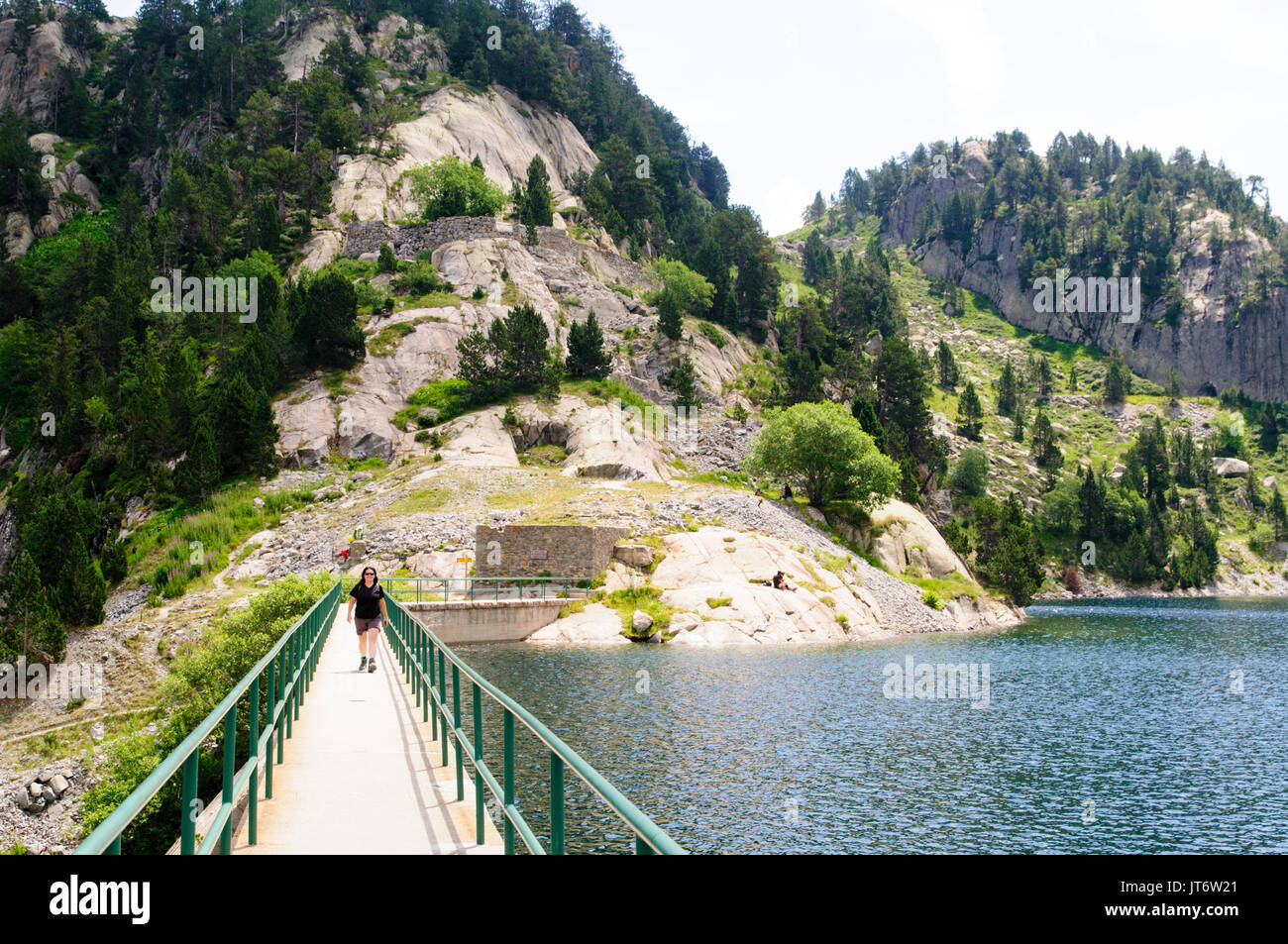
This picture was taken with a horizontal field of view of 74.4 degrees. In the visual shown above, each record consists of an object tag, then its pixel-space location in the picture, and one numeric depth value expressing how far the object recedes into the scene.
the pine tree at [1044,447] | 143.75
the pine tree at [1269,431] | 173.75
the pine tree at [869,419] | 79.69
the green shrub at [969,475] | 126.94
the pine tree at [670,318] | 84.38
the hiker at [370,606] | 21.02
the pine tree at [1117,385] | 175.25
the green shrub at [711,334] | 90.20
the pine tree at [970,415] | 145.88
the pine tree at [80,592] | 39.12
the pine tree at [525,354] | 69.50
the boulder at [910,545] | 62.56
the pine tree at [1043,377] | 180.88
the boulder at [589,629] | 41.57
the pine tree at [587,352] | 75.44
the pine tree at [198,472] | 52.28
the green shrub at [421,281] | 80.06
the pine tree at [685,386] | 76.50
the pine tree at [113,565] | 44.91
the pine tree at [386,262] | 83.75
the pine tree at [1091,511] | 123.12
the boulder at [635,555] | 47.44
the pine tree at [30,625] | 33.62
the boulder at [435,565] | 45.66
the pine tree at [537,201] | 94.91
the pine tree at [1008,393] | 165.50
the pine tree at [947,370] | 166.75
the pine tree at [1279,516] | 143.12
